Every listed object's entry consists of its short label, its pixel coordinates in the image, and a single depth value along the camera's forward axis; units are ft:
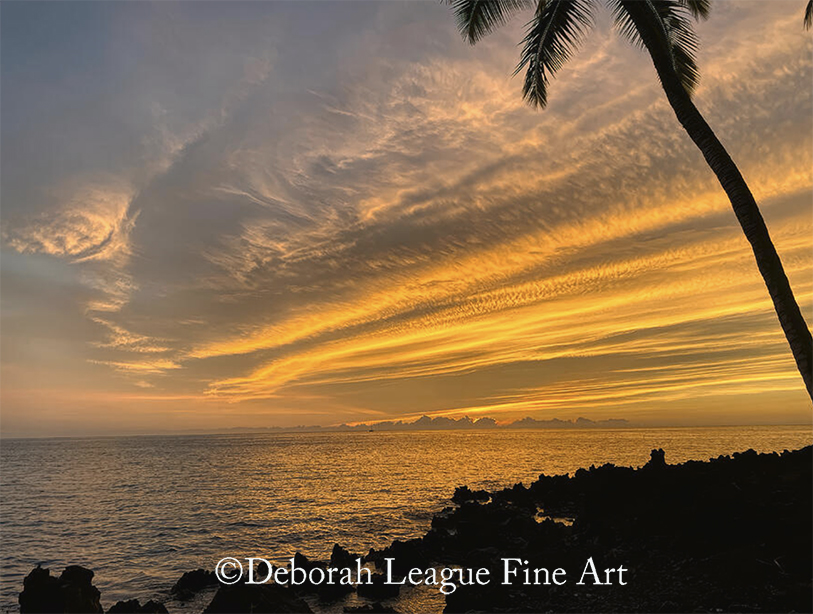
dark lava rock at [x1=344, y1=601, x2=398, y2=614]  41.16
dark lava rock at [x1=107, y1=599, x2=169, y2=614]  38.06
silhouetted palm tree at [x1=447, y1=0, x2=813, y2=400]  31.14
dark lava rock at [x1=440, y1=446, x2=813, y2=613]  35.32
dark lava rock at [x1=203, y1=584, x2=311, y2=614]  35.80
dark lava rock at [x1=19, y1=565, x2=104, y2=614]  37.99
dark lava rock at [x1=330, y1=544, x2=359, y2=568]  59.41
